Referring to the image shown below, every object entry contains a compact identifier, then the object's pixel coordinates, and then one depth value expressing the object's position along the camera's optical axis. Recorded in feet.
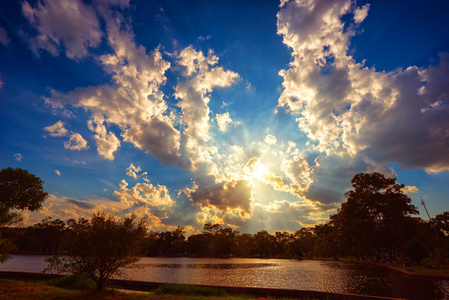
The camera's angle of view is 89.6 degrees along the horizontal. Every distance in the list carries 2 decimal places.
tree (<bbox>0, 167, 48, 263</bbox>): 76.07
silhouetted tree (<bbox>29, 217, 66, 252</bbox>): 454.81
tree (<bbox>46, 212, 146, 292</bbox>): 57.72
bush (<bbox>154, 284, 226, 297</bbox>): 70.31
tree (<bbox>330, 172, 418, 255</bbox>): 184.03
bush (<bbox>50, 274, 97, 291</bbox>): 76.69
